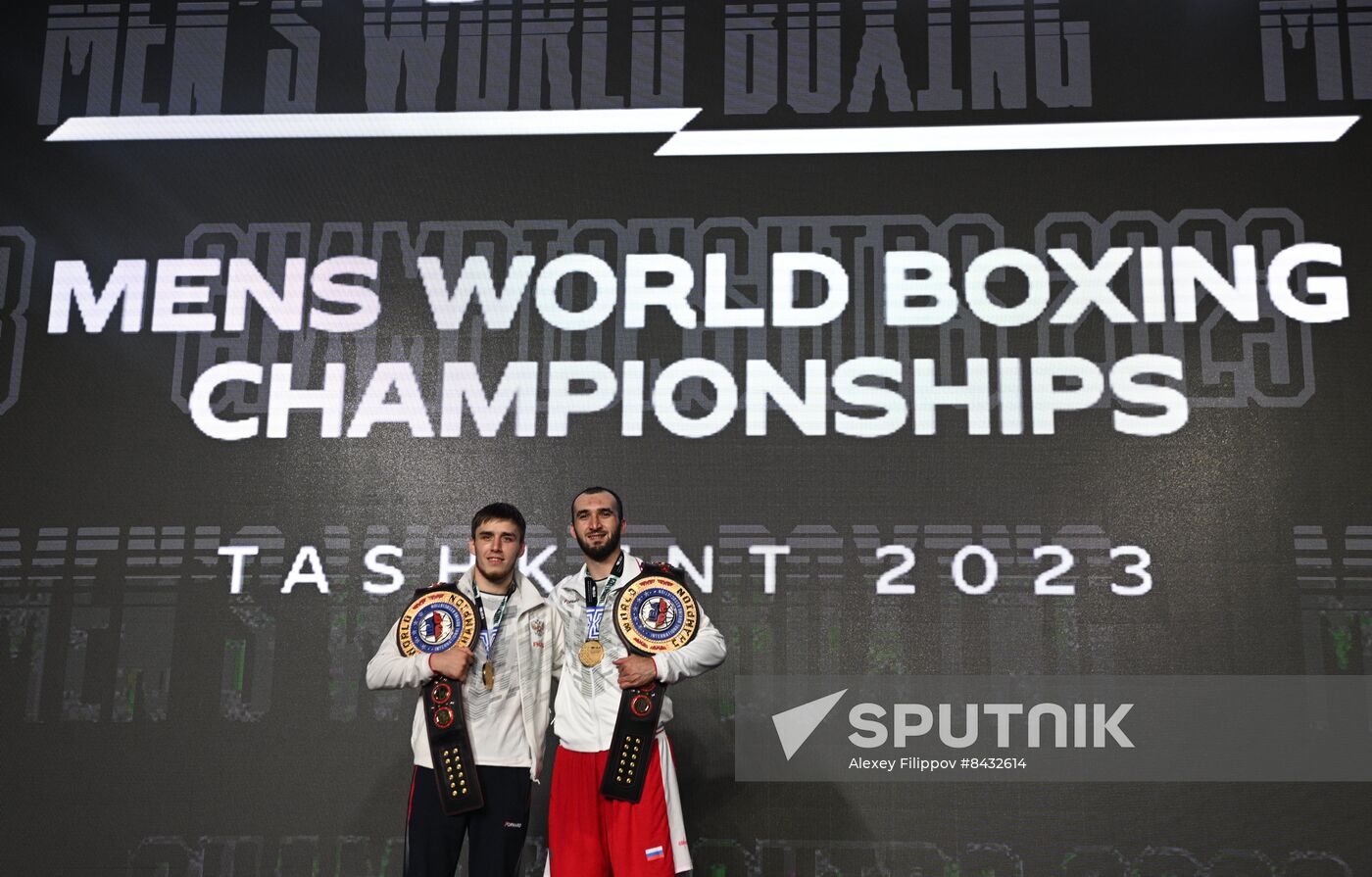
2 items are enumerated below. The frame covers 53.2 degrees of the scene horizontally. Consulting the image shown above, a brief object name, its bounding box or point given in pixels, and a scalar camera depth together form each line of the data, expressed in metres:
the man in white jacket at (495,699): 3.57
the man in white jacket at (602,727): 3.58
